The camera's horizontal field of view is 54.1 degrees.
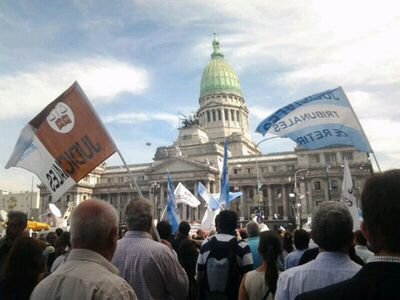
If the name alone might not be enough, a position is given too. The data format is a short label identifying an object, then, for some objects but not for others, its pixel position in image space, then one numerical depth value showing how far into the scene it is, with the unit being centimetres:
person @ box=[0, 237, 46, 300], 367
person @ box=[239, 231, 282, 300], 457
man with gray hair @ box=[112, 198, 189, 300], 454
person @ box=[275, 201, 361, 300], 339
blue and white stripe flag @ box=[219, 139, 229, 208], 2029
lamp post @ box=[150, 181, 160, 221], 6944
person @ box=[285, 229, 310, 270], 631
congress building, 6412
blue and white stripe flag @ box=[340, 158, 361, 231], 1095
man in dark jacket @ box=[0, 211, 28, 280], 561
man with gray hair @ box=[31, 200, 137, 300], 262
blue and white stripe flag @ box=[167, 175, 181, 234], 1891
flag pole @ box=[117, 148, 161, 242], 525
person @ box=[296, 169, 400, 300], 189
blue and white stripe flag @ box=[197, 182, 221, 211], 2339
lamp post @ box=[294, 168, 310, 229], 5239
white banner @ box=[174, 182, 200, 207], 2805
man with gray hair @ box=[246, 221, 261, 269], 682
